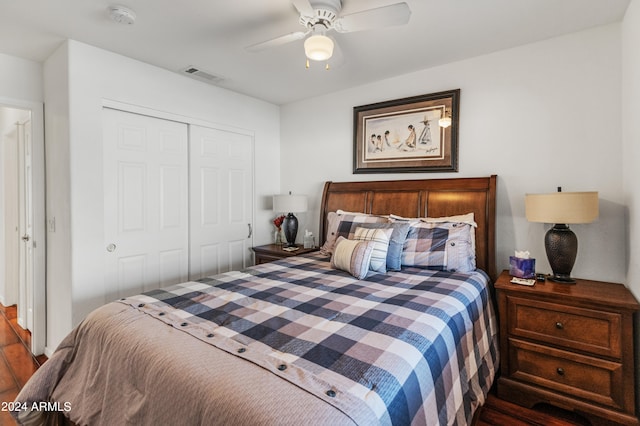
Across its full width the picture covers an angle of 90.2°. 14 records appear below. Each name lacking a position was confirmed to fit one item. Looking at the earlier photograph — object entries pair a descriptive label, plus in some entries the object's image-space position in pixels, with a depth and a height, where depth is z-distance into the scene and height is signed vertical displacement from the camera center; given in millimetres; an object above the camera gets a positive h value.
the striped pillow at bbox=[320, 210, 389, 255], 2842 -132
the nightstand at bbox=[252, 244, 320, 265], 3383 -458
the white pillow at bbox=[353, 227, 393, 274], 2332 -270
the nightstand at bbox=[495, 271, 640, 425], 1805 -856
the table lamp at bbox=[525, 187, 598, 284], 2002 -62
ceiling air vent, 3012 +1335
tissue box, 2242 -424
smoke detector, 2016 +1276
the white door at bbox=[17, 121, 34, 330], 2868 -132
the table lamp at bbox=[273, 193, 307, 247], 3578 +21
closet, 2707 +98
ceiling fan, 1691 +1064
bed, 963 -532
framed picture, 2883 +727
